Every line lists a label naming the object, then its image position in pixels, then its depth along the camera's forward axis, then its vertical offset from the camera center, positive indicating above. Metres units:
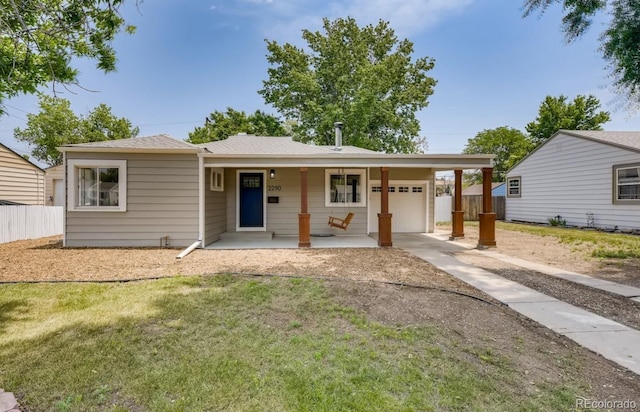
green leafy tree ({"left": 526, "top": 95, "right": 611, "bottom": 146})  26.91 +7.75
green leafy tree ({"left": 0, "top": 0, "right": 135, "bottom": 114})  4.42 +2.58
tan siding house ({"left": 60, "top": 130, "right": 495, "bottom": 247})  8.31 +0.49
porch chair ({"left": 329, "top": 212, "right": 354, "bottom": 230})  9.96 -0.58
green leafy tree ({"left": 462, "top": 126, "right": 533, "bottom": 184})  34.88 +6.96
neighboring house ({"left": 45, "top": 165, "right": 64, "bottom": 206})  19.33 +0.99
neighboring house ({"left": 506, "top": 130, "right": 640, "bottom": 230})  11.80 +1.06
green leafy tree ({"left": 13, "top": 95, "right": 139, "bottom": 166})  29.90 +7.27
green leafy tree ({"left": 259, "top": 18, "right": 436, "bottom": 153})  21.66 +8.56
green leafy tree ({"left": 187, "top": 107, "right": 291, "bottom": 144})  26.80 +6.92
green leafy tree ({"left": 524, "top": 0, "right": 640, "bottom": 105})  5.60 +3.14
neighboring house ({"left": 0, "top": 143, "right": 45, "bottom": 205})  12.42 +0.91
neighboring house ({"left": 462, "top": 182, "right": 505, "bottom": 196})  22.59 +1.08
